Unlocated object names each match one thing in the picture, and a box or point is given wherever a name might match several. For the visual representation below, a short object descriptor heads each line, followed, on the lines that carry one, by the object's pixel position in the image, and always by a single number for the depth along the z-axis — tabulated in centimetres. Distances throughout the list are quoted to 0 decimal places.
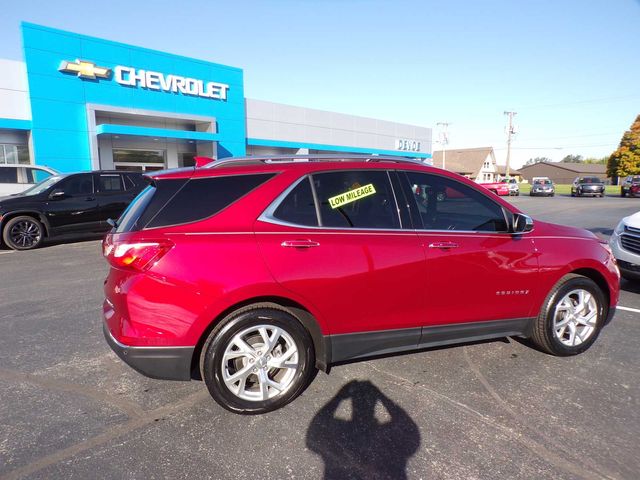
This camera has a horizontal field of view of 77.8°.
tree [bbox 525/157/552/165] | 17132
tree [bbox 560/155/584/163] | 17879
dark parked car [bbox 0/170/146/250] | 877
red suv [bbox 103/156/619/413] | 255
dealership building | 1655
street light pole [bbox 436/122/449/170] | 6669
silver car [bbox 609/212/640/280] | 542
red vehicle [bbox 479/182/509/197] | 3607
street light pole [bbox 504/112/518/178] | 5978
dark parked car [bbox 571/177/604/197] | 3459
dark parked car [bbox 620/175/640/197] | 3319
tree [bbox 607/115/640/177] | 5219
